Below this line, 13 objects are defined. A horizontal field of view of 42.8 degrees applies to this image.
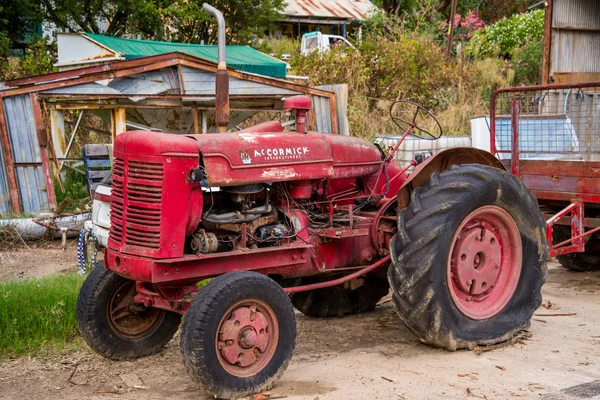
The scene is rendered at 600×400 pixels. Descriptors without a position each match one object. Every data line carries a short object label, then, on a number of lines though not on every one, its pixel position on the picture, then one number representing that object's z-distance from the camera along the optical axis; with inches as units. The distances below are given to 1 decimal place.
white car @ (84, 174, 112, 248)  323.3
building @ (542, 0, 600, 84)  474.3
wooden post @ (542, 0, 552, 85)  470.9
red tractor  178.4
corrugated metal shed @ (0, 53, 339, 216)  448.8
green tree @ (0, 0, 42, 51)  740.0
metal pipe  237.0
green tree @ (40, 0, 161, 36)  748.6
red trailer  270.5
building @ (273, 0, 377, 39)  1146.0
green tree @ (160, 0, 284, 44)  769.1
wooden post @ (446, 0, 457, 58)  805.9
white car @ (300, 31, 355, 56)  878.4
